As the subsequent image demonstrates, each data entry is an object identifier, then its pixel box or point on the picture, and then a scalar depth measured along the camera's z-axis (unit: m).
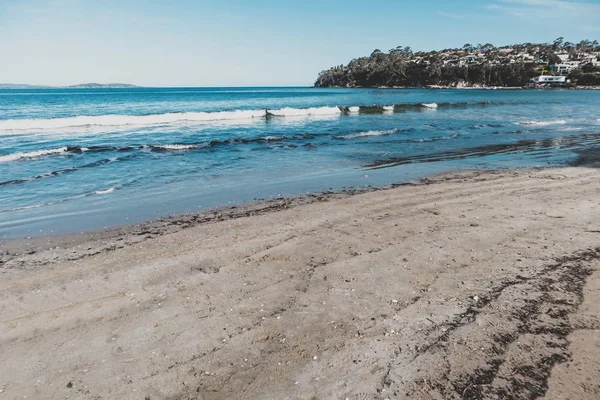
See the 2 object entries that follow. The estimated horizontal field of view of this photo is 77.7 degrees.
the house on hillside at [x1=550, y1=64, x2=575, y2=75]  142.52
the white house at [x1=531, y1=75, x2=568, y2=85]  130.12
